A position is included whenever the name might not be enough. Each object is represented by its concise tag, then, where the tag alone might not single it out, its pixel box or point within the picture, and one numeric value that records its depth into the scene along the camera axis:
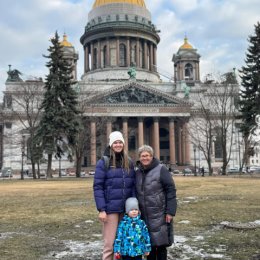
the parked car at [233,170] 47.13
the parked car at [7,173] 46.02
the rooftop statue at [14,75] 55.60
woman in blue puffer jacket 4.52
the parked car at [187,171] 46.30
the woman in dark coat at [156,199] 4.42
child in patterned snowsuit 4.28
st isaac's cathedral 51.15
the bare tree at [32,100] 32.73
